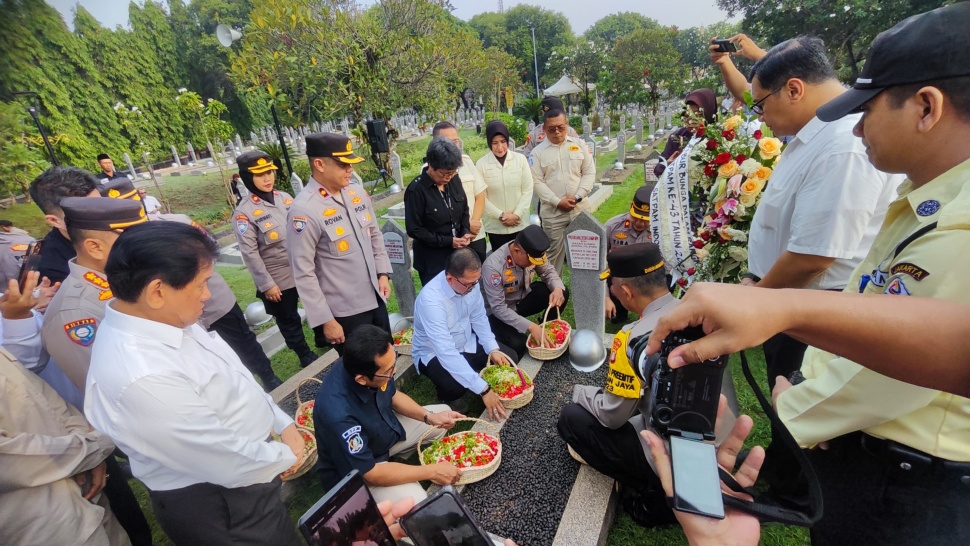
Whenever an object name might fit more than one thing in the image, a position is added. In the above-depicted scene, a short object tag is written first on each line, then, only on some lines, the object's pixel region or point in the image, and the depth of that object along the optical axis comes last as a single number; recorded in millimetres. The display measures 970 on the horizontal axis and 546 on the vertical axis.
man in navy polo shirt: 2260
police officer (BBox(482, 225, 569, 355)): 3781
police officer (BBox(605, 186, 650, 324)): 4277
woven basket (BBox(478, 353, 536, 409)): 3336
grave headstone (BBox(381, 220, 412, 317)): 4691
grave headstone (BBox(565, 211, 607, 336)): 3996
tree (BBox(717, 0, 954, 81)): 16984
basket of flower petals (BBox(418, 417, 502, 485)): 2715
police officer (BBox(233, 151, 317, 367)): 4117
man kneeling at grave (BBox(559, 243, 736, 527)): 2223
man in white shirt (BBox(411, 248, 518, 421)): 3256
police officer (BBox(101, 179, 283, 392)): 3623
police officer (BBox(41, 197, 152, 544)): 2211
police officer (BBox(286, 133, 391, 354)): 3420
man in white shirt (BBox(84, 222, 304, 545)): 1585
